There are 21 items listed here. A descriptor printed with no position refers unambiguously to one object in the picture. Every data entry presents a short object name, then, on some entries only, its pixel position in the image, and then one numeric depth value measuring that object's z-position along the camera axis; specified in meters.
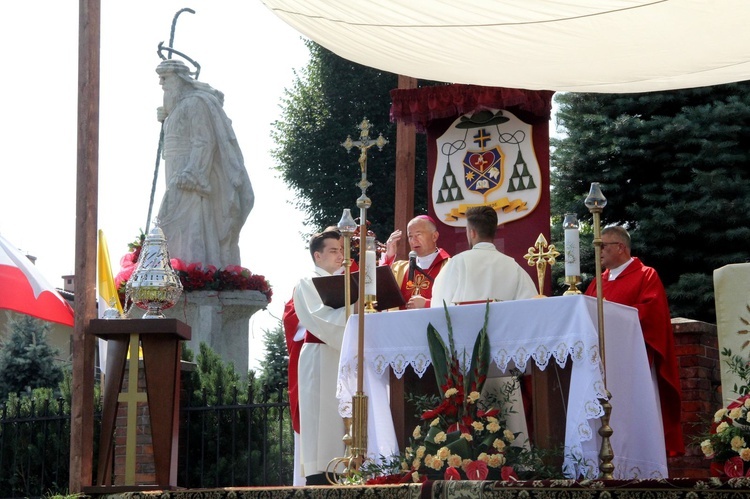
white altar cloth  6.08
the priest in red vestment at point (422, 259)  8.38
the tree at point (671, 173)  12.25
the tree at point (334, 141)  20.75
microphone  7.30
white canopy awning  6.61
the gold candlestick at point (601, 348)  5.90
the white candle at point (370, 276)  6.88
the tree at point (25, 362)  19.41
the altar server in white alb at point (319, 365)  7.99
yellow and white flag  10.02
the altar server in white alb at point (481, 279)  7.07
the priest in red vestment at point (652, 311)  7.65
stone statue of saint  15.05
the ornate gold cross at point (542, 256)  7.31
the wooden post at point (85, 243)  7.14
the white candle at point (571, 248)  6.63
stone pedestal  13.55
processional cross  6.53
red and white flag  8.66
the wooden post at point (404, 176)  9.98
